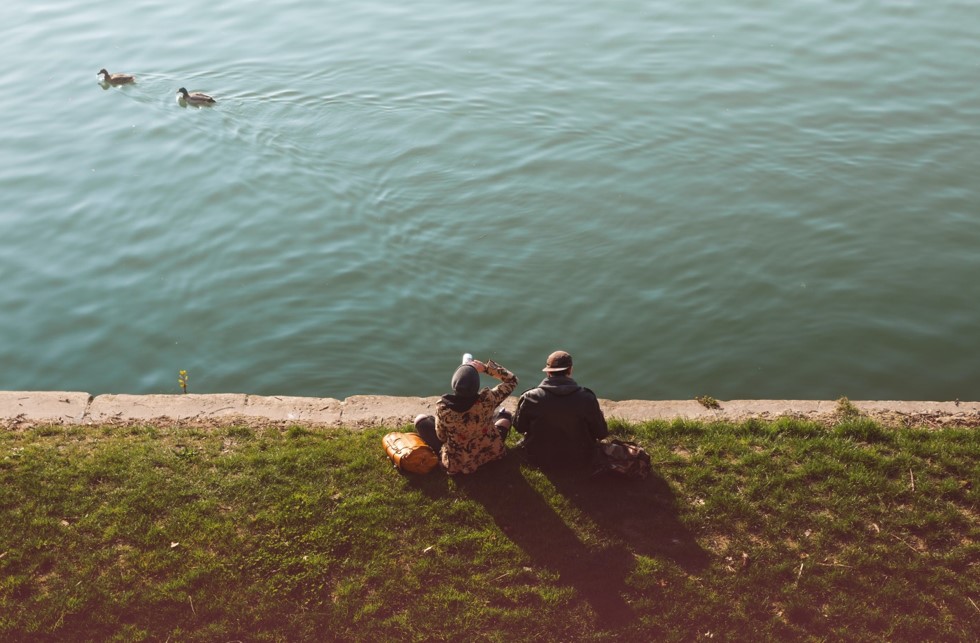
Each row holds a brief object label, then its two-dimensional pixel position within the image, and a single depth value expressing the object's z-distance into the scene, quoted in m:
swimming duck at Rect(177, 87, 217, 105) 20.80
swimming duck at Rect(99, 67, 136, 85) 22.53
